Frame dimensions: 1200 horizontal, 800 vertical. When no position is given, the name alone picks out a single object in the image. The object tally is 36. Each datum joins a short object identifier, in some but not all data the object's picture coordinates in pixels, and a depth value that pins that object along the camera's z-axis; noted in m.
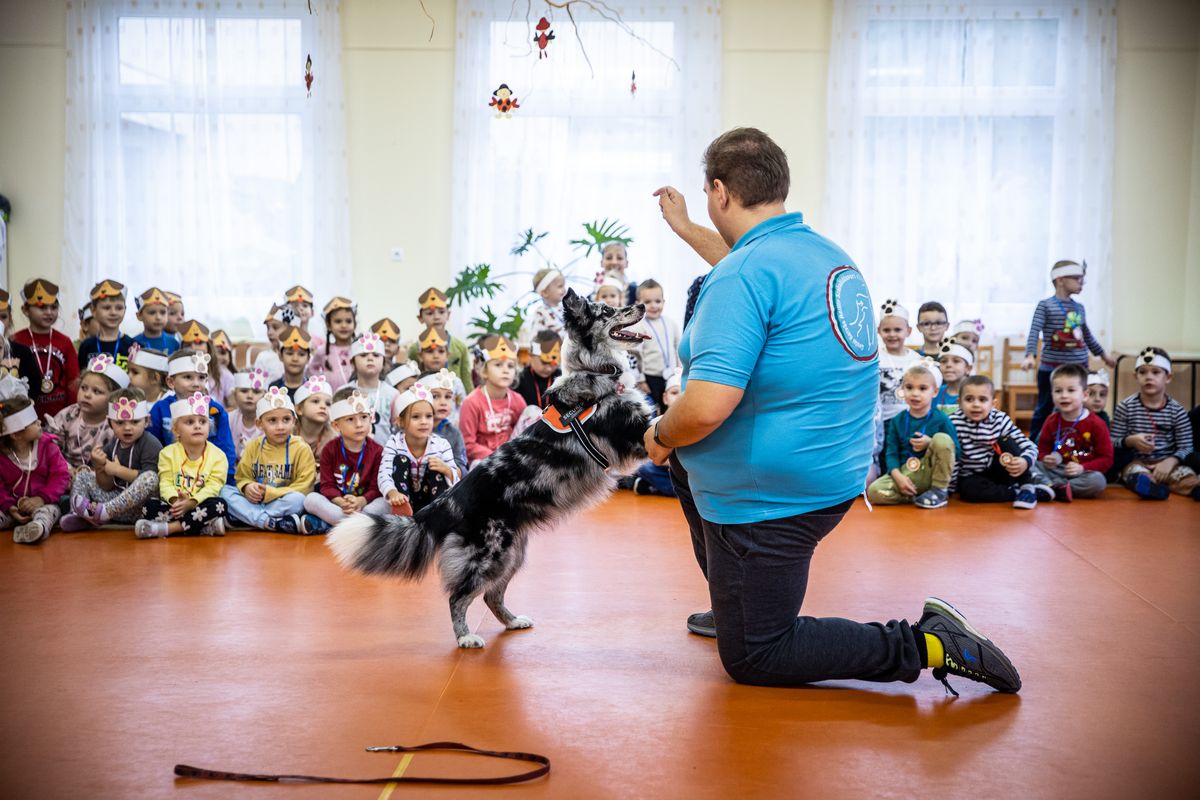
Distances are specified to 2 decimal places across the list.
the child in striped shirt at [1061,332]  8.55
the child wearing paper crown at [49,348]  6.77
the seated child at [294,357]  6.43
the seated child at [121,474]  5.49
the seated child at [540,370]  7.43
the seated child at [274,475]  5.52
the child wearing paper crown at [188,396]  6.05
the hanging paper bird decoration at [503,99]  7.15
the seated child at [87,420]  5.99
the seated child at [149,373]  6.39
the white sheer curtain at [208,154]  9.91
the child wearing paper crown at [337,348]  7.17
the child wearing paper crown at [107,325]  7.01
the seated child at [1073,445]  6.45
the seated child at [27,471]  5.43
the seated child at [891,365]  6.77
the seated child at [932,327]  7.89
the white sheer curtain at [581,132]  9.85
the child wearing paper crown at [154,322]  7.25
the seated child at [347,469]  5.52
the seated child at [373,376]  6.54
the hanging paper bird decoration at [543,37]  4.70
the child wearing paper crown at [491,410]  6.60
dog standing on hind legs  3.48
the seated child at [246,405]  6.37
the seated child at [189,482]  5.41
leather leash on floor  2.46
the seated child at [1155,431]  6.58
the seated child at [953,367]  7.09
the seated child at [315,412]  6.04
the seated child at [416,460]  5.49
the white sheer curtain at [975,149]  9.65
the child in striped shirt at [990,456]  6.23
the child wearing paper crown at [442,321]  8.09
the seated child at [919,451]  6.22
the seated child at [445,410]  6.06
